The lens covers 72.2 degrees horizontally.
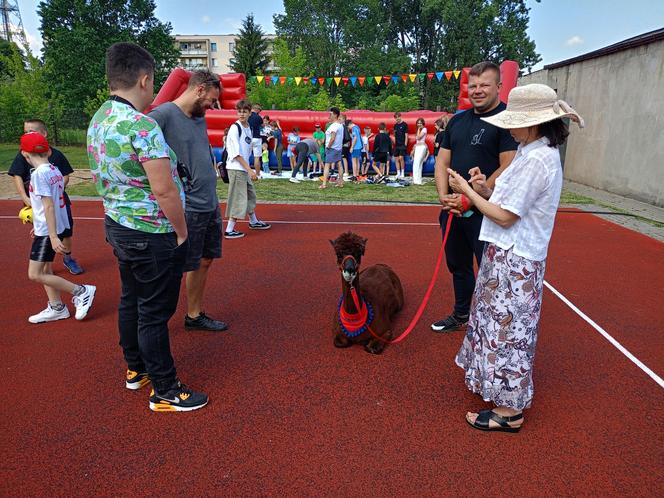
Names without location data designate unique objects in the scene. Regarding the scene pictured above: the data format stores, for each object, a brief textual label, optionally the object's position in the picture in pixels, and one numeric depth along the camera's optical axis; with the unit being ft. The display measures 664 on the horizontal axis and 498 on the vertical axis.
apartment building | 262.26
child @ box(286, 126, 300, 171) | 53.21
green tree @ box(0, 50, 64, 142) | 90.68
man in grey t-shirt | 11.66
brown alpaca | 11.80
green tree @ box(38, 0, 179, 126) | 120.78
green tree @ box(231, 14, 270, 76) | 163.63
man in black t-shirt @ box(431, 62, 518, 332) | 11.63
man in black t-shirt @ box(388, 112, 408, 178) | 50.67
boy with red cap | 13.83
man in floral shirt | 8.27
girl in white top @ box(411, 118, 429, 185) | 49.49
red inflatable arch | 52.19
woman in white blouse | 8.27
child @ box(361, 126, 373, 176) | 52.03
